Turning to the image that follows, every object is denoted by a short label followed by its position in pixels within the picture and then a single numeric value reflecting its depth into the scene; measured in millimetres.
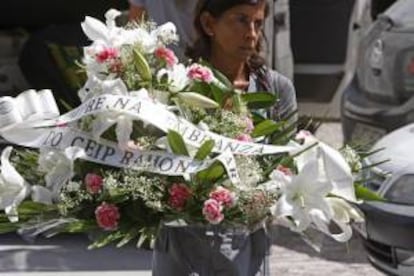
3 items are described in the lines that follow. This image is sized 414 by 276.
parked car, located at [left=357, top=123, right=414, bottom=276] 7010
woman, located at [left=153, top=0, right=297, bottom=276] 3805
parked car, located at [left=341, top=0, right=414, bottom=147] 9496
